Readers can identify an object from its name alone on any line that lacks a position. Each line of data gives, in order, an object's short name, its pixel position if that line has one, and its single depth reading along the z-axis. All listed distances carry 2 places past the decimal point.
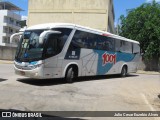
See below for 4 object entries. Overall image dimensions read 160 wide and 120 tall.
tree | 15.99
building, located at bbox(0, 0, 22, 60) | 40.02
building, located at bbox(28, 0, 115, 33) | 21.19
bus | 7.07
